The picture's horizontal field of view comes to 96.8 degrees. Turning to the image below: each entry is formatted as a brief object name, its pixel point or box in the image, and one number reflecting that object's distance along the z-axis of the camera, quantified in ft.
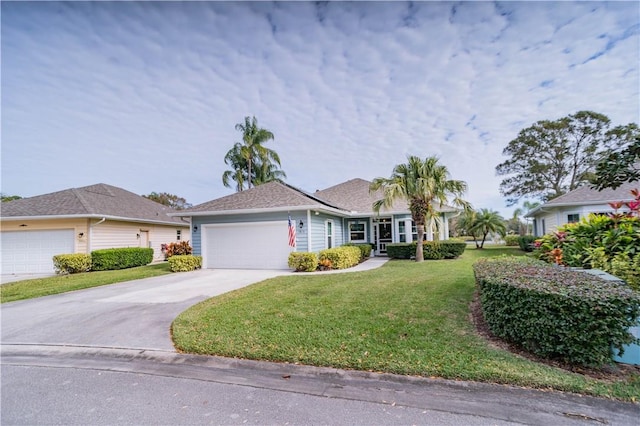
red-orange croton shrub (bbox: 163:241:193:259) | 60.54
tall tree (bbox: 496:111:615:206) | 83.25
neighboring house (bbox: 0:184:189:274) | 45.62
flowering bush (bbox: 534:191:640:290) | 15.10
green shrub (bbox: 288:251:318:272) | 37.06
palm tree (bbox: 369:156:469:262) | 42.11
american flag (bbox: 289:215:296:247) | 38.55
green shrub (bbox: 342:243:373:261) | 48.89
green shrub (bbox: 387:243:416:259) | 50.03
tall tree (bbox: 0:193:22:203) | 102.59
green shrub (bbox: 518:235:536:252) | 63.57
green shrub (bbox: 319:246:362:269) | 38.75
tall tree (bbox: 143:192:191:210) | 129.90
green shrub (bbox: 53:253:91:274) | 41.88
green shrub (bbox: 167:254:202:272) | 40.81
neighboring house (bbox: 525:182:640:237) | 47.80
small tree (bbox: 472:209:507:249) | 76.59
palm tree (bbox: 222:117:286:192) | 87.40
